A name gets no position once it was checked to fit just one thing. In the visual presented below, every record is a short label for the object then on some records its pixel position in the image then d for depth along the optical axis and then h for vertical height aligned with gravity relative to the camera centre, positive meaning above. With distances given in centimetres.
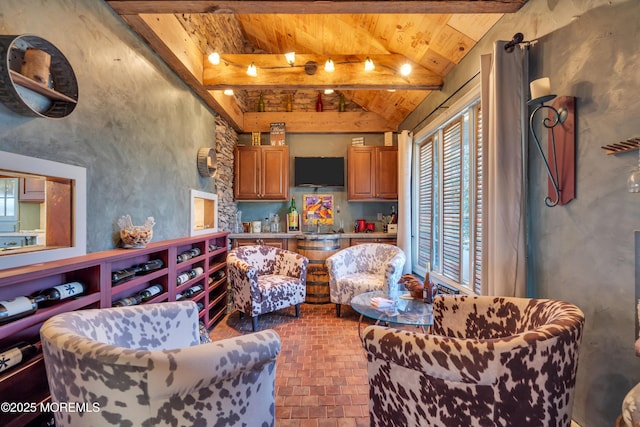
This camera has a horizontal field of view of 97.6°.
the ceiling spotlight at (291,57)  282 +161
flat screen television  472 +73
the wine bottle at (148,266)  207 -39
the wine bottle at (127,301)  183 -58
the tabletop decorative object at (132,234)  198 -13
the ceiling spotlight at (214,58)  281 +158
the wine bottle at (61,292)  135 -39
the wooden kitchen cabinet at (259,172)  449 +69
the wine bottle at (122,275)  178 -39
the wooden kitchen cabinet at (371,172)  453 +70
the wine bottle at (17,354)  113 -59
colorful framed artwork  486 +12
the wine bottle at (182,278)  253 -58
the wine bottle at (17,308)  115 -40
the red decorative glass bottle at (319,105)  480 +189
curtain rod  236 +117
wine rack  118 -44
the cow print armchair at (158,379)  85 -53
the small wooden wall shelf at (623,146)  111 +28
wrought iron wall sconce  144 +39
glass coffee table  189 -71
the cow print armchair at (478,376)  89 -54
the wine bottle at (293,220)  470 -8
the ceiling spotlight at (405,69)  277 +146
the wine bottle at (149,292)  205 -59
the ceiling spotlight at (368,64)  281 +153
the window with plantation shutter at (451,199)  243 +17
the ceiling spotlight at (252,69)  286 +150
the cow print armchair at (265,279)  303 -78
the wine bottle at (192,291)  267 -75
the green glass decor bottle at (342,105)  474 +187
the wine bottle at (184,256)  256 -39
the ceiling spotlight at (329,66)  275 +148
